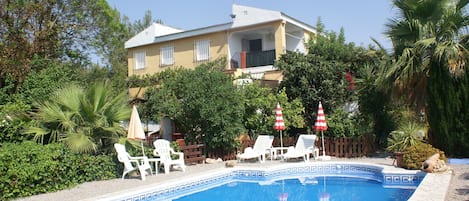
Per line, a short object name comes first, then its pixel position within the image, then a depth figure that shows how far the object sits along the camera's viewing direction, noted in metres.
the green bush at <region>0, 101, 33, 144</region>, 12.14
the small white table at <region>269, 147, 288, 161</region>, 16.11
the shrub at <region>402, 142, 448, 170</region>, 11.57
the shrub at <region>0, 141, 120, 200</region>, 9.59
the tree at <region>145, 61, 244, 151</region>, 15.15
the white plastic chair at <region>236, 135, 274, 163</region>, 15.30
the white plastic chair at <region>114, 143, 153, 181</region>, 11.92
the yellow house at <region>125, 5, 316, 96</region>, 23.26
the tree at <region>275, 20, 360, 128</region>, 17.09
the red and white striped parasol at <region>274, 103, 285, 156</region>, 15.66
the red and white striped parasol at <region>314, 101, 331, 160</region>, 15.09
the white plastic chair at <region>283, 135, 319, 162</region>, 14.78
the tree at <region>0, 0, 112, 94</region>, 15.92
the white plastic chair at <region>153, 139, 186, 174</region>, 13.12
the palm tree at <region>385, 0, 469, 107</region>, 13.06
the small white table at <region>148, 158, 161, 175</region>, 12.65
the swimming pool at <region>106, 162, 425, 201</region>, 10.88
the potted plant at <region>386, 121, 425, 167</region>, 13.36
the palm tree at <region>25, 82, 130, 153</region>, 12.08
